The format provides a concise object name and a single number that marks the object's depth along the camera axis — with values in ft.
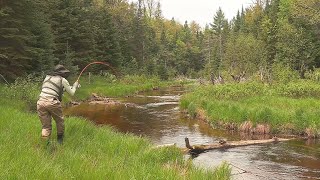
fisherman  30.45
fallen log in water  41.34
